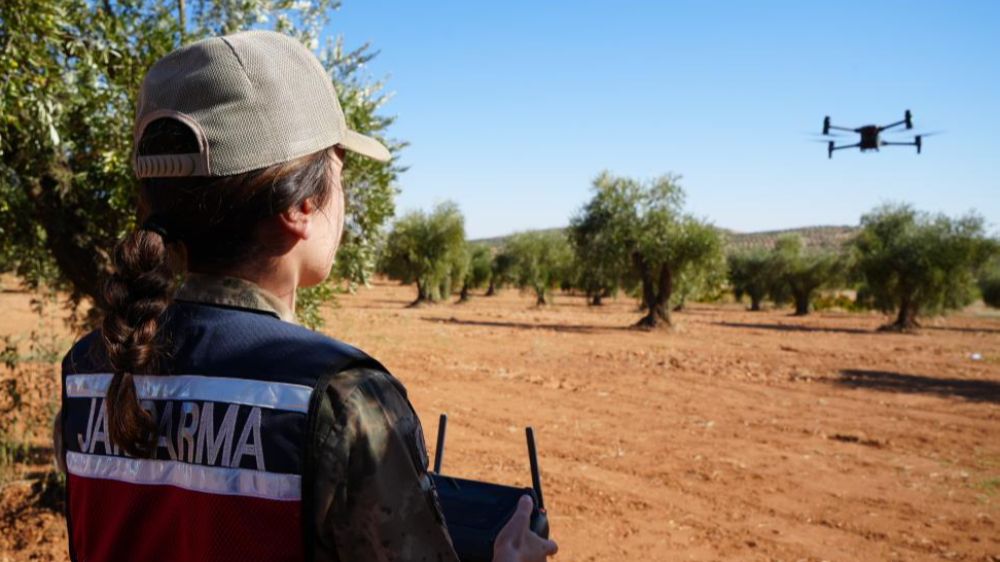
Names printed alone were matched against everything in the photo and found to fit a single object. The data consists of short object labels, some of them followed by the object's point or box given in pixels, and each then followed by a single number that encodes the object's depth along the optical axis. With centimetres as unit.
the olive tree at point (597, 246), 2828
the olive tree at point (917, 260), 2897
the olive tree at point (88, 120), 434
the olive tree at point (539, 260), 5216
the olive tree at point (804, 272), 4659
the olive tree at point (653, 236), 2709
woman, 100
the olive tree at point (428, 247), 4103
